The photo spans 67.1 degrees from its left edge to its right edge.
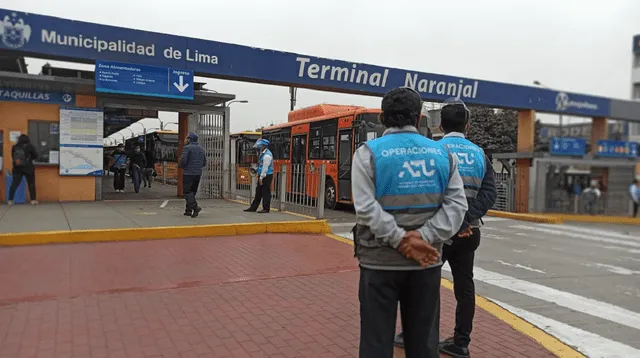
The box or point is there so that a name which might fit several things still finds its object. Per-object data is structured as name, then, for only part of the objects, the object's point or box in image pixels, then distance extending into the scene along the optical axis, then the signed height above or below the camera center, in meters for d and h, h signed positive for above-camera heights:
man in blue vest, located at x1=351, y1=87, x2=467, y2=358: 2.53 -0.35
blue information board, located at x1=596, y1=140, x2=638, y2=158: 19.34 +0.84
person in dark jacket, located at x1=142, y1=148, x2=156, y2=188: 21.84 -0.53
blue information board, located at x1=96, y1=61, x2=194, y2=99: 11.28 +1.87
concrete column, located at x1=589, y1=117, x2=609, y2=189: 20.31 +1.67
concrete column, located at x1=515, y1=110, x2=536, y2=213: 17.59 +0.64
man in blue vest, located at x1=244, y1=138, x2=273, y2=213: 10.97 -0.39
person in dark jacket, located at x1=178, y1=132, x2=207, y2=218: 9.95 -0.21
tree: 34.25 +2.72
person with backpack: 10.63 -0.19
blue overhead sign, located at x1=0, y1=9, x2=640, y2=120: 10.72 +2.61
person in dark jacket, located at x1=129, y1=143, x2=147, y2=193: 17.43 -0.36
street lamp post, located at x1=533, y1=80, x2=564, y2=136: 19.05 +2.68
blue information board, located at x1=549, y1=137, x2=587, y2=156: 17.59 +0.85
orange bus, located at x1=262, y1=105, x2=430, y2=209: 12.19 +0.58
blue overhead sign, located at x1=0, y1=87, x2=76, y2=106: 11.35 +1.39
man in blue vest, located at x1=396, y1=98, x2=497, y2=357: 3.63 -0.33
